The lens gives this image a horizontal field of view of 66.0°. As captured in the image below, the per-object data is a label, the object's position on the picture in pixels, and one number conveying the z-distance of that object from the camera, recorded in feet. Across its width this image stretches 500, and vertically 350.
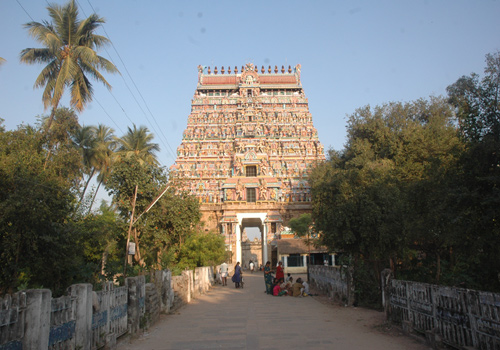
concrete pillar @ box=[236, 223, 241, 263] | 161.34
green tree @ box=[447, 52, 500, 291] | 27.89
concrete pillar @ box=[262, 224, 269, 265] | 158.23
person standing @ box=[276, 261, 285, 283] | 75.15
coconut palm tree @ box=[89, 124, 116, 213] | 114.42
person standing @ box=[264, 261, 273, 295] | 73.00
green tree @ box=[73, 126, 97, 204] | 111.38
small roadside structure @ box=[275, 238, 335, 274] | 136.26
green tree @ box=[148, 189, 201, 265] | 69.97
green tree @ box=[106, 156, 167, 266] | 63.62
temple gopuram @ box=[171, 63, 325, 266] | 165.58
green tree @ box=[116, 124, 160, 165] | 128.16
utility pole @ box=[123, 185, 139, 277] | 48.67
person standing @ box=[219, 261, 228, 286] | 96.07
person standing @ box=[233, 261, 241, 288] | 85.05
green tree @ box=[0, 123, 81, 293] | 36.35
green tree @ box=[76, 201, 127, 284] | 44.68
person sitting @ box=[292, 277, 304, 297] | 70.28
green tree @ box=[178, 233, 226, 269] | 89.20
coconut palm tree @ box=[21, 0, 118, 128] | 67.26
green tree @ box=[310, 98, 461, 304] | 48.03
